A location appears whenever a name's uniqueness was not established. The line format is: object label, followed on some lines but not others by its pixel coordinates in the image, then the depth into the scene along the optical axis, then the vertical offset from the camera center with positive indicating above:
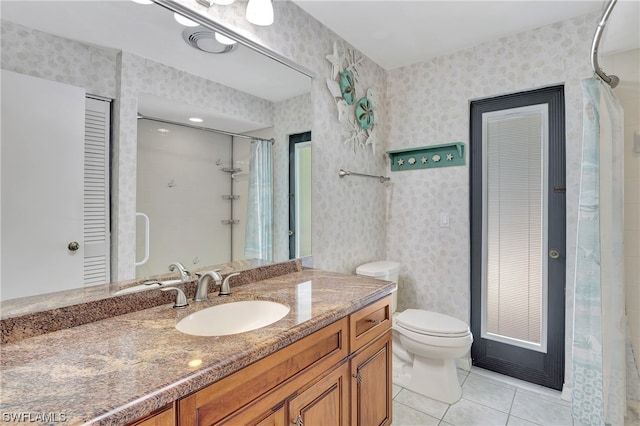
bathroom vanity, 0.63 -0.36
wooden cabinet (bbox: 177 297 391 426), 0.79 -0.53
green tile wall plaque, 2.39 +0.45
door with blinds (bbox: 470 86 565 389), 2.08 -0.13
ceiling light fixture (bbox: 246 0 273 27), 1.49 +0.94
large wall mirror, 0.95 +0.25
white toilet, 1.92 -0.83
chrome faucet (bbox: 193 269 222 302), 1.28 -0.29
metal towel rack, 2.22 +0.29
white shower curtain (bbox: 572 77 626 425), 1.55 -0.27
